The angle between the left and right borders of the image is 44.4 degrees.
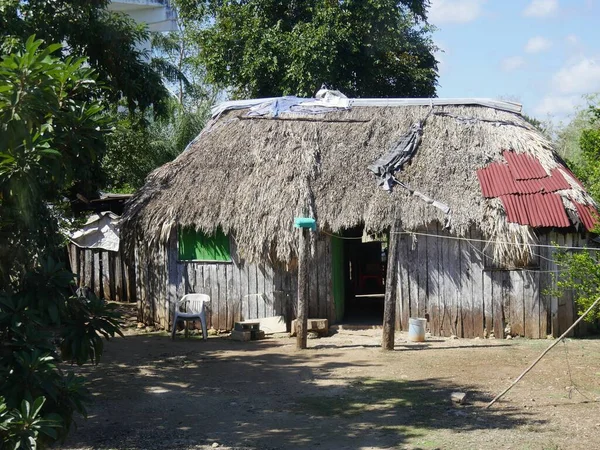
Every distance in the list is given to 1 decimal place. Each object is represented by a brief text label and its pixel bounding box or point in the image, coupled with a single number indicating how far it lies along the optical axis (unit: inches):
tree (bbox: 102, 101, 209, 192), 759.1
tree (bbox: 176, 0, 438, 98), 757.9
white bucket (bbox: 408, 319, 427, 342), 480.7
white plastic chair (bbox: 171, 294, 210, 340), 502.9
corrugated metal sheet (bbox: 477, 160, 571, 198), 487.8
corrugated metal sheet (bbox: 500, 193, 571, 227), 469.1
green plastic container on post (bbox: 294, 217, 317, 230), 460.4
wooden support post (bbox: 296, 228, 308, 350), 462.9
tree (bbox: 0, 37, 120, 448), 205.0
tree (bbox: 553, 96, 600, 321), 329.1
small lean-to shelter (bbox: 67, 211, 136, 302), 663.8
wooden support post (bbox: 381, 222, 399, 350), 453.7
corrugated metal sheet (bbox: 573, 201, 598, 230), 474.9
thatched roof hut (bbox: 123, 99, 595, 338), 486.3
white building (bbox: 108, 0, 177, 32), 1208.2
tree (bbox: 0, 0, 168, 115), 420.8
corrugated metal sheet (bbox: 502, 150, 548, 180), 499.8
